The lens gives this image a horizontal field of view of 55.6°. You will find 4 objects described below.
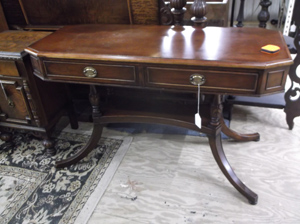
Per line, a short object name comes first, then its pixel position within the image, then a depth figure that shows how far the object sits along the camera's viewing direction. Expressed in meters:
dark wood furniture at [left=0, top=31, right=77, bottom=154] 1.33
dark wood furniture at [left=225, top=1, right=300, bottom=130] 1.55
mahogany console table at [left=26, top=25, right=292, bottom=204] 0.94
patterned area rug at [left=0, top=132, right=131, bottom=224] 1.28
